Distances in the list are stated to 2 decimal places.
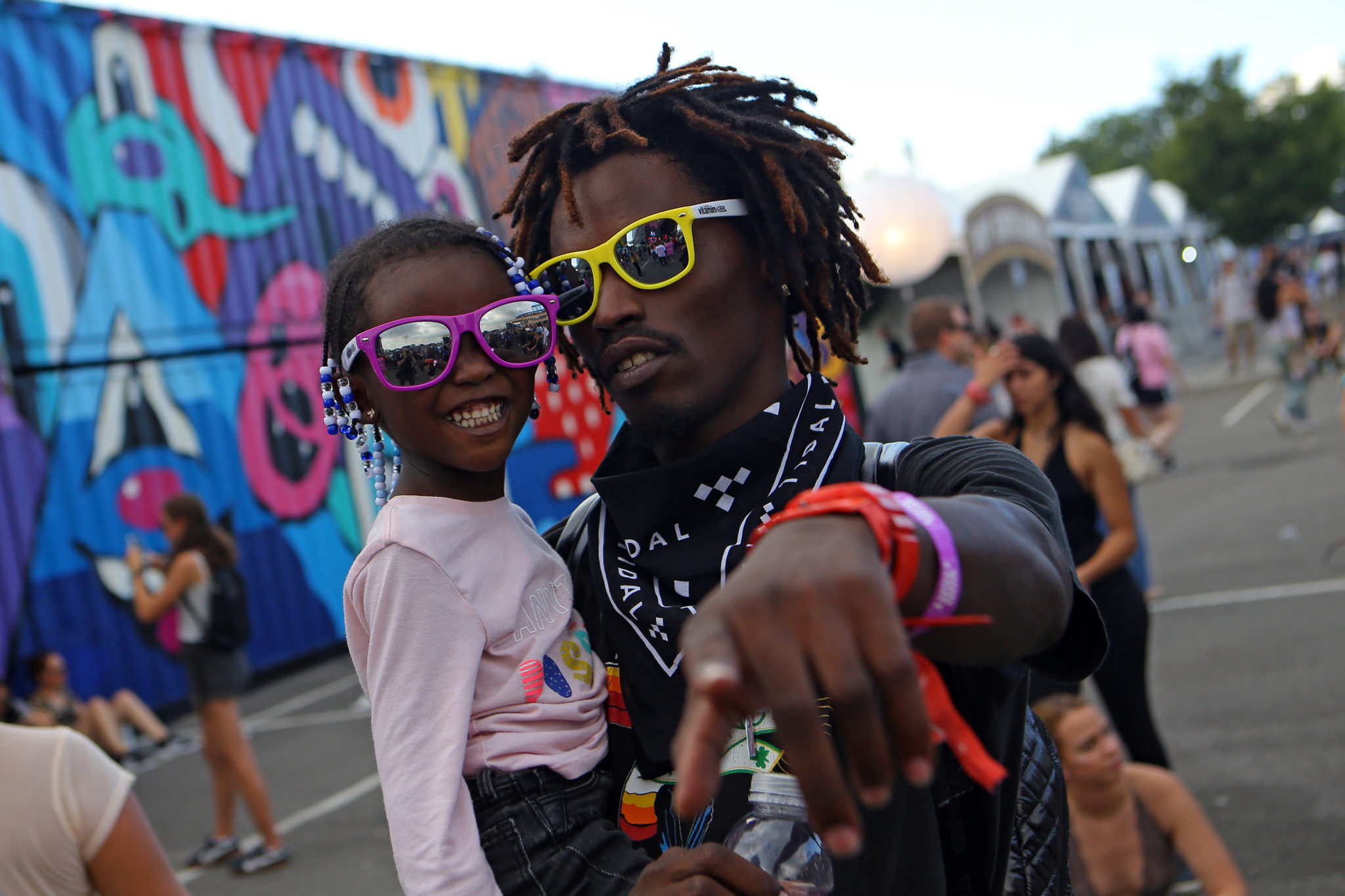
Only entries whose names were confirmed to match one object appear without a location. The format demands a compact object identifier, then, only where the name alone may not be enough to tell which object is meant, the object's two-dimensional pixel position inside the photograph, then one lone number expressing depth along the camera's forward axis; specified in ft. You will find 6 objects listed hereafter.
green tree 104.06
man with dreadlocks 2.46
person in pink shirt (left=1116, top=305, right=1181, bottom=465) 39.83
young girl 4.50
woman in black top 13.03
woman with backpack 18.08
